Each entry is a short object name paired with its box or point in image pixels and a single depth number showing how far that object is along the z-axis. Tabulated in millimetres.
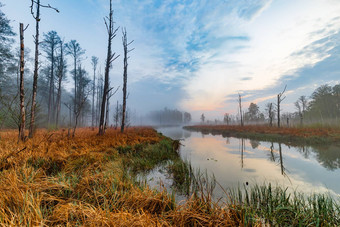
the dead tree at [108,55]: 9898
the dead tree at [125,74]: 12586
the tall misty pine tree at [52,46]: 18873
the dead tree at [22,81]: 5100
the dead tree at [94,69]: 26391
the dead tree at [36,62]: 6611
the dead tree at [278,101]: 18844
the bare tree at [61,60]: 18916
